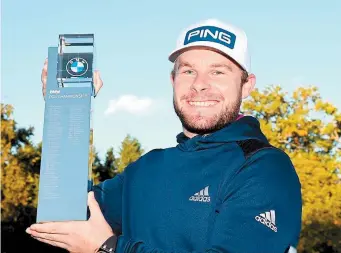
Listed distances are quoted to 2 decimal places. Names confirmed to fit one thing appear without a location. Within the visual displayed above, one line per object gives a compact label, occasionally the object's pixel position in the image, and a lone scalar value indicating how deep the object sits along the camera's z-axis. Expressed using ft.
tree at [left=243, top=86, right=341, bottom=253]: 70.59
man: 8.81
